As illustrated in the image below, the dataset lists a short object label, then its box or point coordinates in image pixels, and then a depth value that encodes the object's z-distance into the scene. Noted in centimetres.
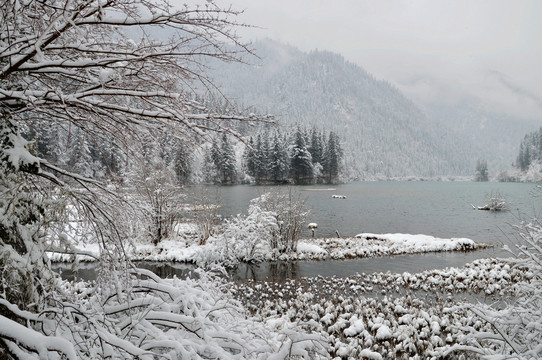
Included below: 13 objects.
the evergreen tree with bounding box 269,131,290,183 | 6950
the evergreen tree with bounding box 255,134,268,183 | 7012
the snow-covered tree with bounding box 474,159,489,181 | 13100
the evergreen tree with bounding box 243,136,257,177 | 7071
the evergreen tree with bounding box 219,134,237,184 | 6814
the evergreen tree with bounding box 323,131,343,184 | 7700
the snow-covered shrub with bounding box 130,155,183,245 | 1861
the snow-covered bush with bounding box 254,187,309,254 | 1831
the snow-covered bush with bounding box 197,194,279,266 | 1605
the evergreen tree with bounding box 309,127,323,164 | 7700
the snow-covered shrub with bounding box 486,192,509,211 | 3695
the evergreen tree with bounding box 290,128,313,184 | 7106
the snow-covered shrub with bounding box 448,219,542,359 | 449
